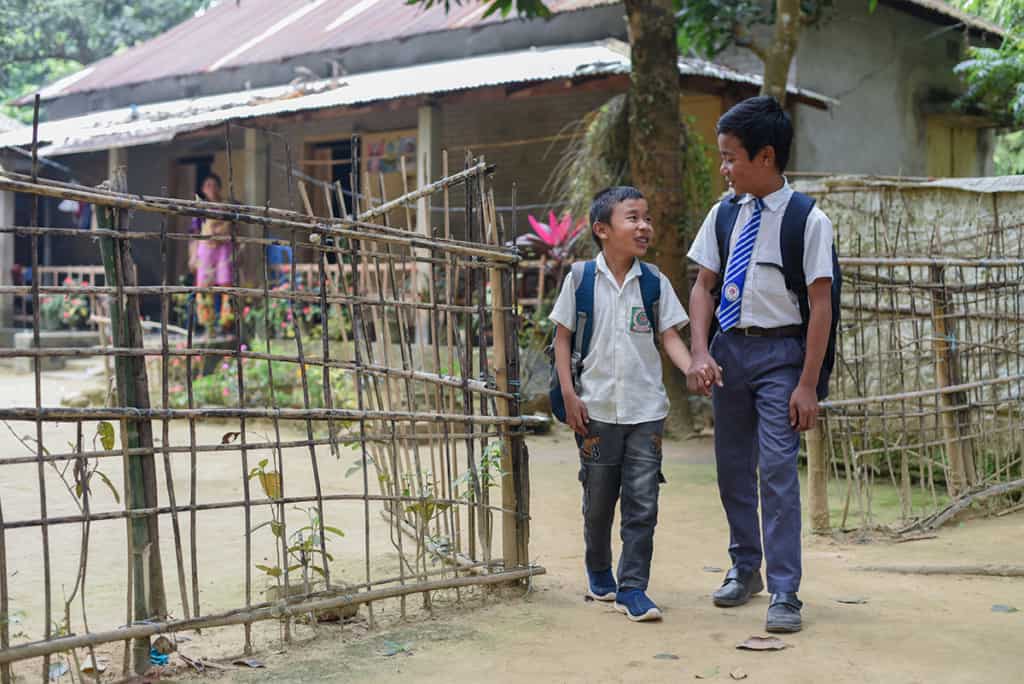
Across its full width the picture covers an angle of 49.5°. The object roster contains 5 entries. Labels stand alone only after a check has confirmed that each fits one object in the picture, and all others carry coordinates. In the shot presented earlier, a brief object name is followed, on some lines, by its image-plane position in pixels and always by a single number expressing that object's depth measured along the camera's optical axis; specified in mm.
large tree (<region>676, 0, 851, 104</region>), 7762
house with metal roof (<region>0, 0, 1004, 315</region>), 11070
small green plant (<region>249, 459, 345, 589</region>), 3324
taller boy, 3451
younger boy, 3629
